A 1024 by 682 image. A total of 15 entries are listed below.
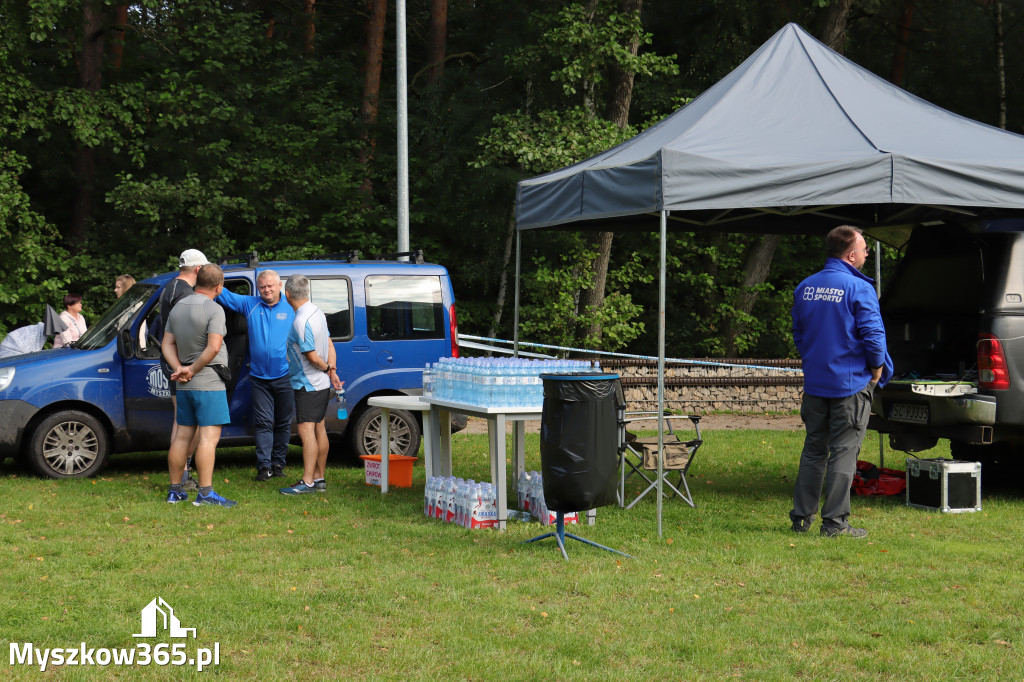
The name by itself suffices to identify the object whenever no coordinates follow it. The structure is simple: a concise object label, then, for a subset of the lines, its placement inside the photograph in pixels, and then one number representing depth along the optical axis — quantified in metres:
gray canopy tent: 7.81
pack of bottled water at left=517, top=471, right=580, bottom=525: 8.10
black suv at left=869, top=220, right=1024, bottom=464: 8.56
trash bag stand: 6.99
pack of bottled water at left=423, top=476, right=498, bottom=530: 7.88
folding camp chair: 8.58
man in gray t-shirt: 8.57
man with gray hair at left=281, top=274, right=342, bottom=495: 9.44
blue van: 9.97
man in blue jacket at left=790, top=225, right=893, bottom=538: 7.49
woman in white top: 11.69
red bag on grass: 9.48
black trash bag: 6.75
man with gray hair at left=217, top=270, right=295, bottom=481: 9.78
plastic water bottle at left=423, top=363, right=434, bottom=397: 8.92
